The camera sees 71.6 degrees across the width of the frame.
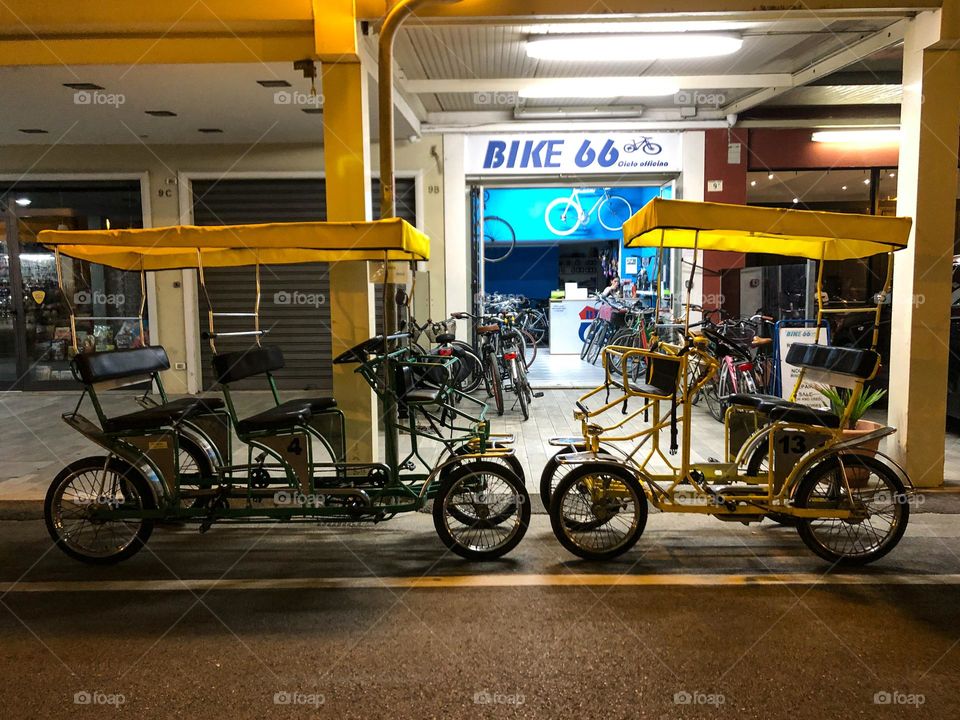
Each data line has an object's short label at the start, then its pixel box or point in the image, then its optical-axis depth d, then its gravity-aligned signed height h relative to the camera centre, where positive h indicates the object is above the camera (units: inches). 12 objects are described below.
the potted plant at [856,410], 203.5 -34.3
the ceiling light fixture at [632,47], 261.6 +104.8
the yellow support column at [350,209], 213.5 +32.0
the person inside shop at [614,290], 501.6 +11.6
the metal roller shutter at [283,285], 390.9 +13.9
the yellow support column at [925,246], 205.6 +17.7
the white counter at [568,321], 562.9 -12.7
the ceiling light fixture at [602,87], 303.7 +101.3
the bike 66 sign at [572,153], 382.6 +87.8
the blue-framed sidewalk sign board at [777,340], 300.5 -16.4
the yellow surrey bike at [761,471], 158.2 -40.1
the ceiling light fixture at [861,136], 383.6 +96.5
